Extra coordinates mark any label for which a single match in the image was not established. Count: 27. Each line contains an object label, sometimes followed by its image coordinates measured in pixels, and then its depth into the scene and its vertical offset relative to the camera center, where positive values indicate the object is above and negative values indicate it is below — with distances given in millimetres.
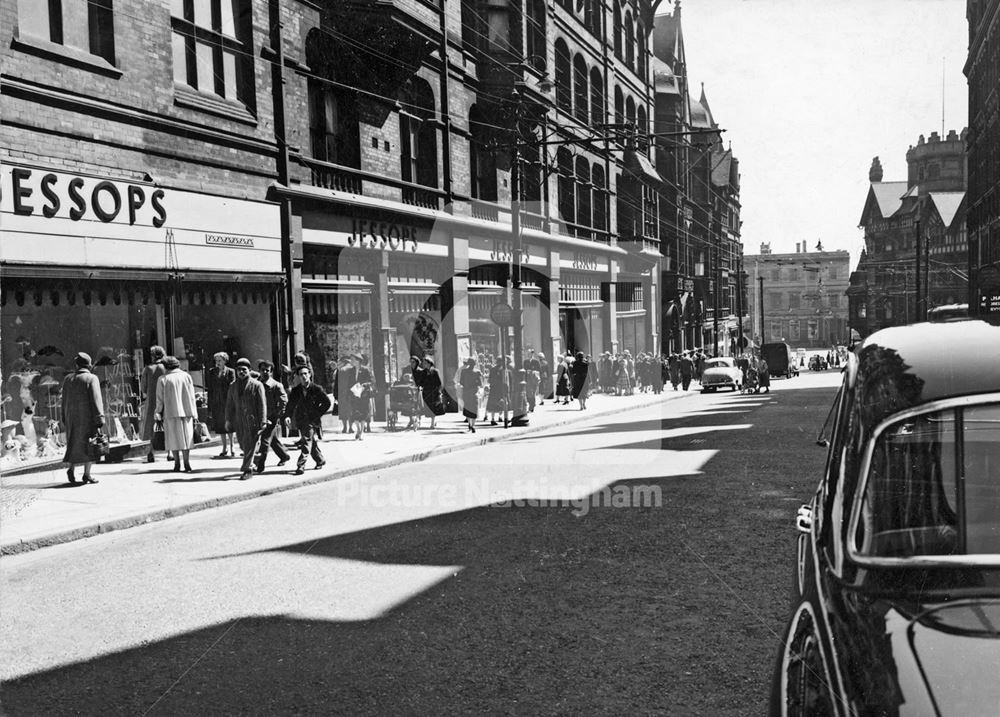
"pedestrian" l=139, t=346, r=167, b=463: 13359 -634
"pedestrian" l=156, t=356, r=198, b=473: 12195 -924
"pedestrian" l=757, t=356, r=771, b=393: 31969 -1749
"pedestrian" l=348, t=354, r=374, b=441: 16266 -1091
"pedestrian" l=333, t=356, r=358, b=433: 16312 -854
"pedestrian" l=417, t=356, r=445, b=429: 18031 -992
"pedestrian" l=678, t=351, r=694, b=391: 33812 -1606
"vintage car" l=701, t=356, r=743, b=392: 34062 -1894
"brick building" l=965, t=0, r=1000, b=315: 37031 +8839
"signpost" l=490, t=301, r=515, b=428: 19625 +507
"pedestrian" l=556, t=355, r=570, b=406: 25316 -1373
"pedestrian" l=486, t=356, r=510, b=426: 19188 -1229
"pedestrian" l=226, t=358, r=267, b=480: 11773 -1004
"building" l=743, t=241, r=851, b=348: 109625 +3784
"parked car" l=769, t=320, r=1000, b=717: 2336 -723
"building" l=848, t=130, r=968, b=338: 73125 +8859
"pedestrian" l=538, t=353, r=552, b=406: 26141 -1420
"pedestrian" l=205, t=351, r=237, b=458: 13852 -807
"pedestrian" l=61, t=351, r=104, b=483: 11133 -860
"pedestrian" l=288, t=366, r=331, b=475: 12242 -988
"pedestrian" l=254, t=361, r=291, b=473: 12047 -1131
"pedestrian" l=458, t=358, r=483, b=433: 19359 -1069
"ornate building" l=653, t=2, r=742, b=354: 49219 +8097
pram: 18109 -1415
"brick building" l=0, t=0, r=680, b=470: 12250 +3219
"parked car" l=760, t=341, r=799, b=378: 51531 -1748
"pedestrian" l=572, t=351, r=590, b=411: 23520 -1211
